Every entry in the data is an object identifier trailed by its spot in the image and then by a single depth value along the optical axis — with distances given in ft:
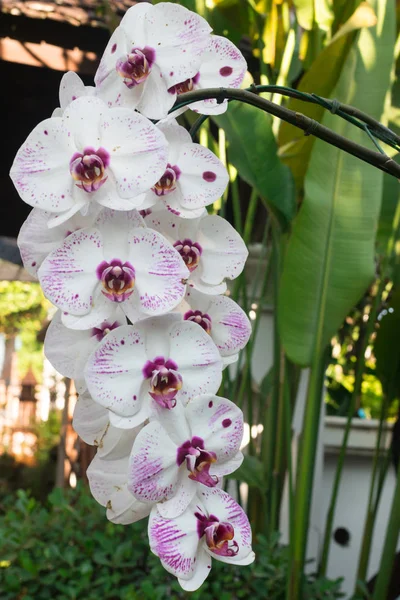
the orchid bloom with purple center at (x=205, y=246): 1.59
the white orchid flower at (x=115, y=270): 1.35
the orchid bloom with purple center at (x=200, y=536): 1.30
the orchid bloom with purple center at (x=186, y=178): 1.54
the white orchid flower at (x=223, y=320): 1.63
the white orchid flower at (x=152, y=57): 1.53
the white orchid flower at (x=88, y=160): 1.36
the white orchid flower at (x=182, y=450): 1.29
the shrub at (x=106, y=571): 4.51
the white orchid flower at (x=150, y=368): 1.32
